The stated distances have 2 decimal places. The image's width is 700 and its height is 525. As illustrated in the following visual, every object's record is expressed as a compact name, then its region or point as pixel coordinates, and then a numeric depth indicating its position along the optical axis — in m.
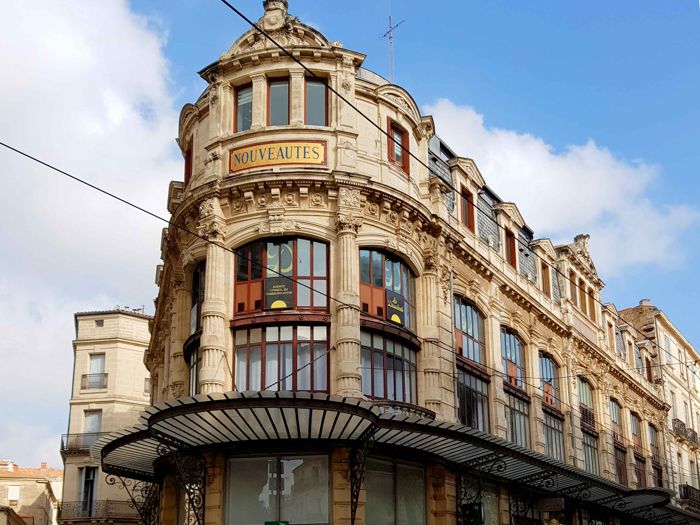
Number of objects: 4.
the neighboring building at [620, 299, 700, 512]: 54.72
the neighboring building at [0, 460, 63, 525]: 69.75
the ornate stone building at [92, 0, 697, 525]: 23.98
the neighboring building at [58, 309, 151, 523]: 48.47
